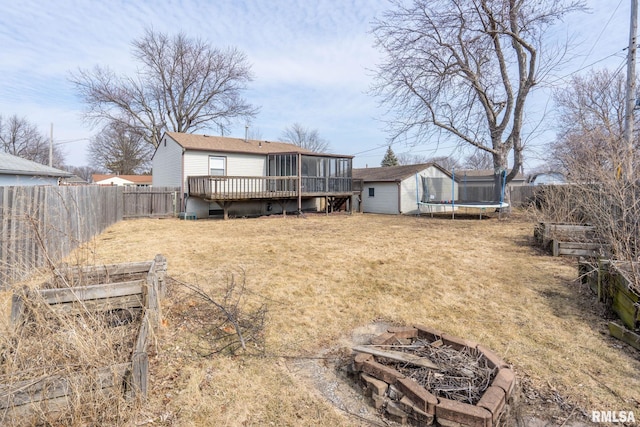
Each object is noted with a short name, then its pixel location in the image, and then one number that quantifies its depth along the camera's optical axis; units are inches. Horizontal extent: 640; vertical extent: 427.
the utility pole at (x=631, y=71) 320.9
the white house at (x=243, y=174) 603.8
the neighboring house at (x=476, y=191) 993.5
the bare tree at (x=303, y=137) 1945.1
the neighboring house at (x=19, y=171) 443.0
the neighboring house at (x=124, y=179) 1413.6
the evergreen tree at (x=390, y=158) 1617.9
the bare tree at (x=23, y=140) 1476.4
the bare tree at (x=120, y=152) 1404.5
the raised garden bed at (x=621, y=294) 127.3
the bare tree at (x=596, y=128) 204.1
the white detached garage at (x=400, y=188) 748.0
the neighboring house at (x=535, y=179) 1302.2
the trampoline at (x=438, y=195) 627.8
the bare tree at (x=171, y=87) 914.1
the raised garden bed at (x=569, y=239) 245.8
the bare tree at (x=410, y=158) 2417.2
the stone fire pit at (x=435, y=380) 80.4
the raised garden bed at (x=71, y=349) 76.1
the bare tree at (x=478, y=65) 536.4
